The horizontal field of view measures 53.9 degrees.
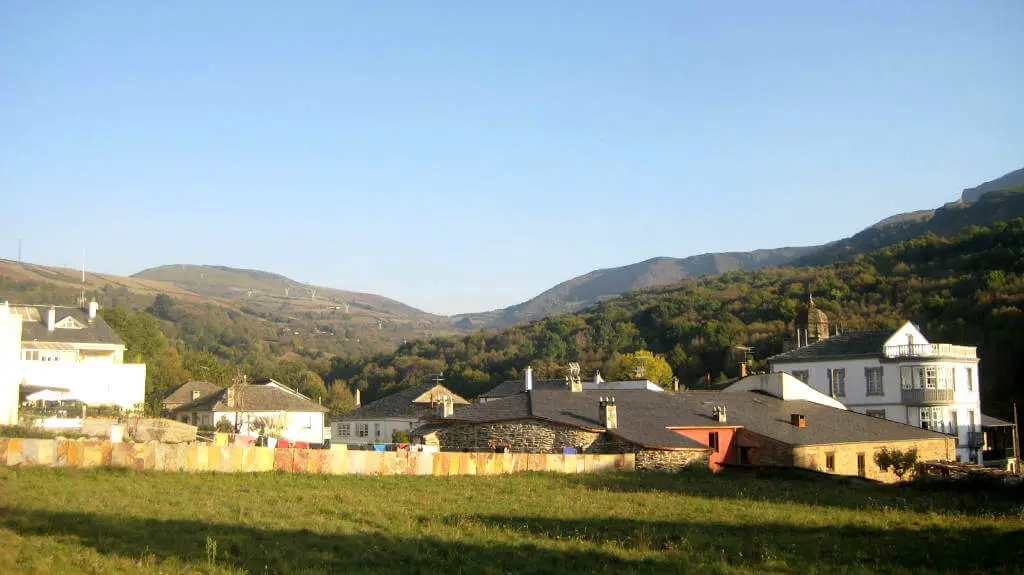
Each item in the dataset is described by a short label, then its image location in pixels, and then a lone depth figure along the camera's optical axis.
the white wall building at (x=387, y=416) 76.44
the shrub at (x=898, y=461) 47.06
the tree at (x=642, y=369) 94.59
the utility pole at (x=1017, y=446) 59.78
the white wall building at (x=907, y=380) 62.53
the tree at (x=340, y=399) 117.31
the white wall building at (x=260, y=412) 78.69
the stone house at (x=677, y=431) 44.59
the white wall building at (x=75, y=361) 63.34
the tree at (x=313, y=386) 123.06
